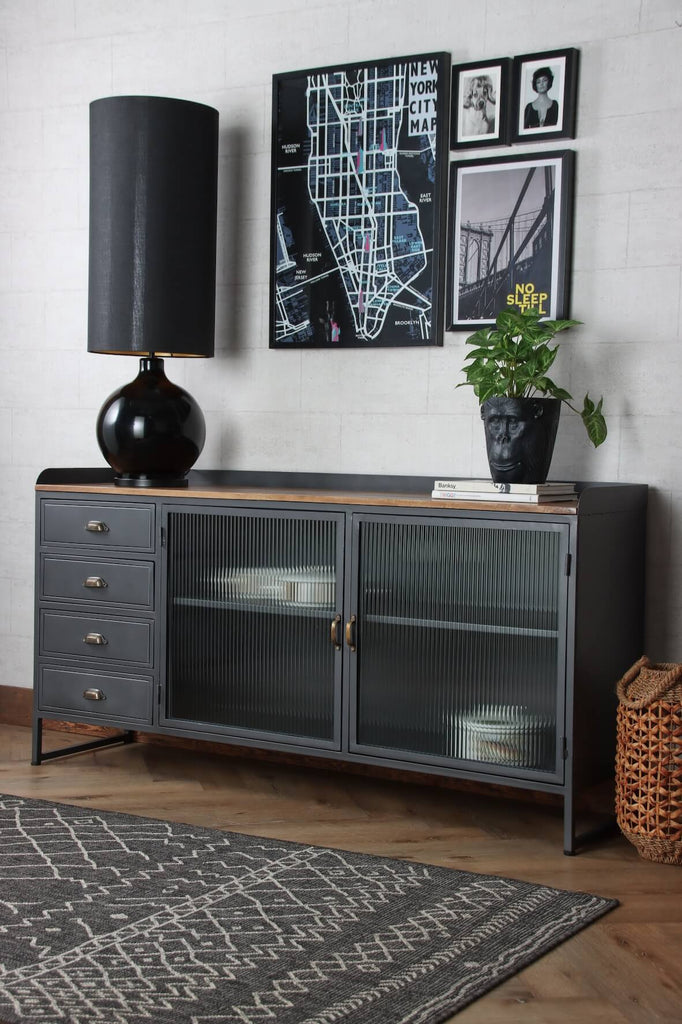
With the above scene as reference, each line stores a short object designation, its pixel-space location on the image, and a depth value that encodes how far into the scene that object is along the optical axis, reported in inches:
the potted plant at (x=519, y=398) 116.7
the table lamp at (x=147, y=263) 139.4
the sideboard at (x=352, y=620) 112.8
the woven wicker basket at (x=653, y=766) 107.8
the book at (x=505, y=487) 113.1
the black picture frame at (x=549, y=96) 127.4
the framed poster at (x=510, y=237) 128.5
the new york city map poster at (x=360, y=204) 136.6
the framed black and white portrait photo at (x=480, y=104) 131.6
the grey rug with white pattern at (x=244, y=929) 79.6
